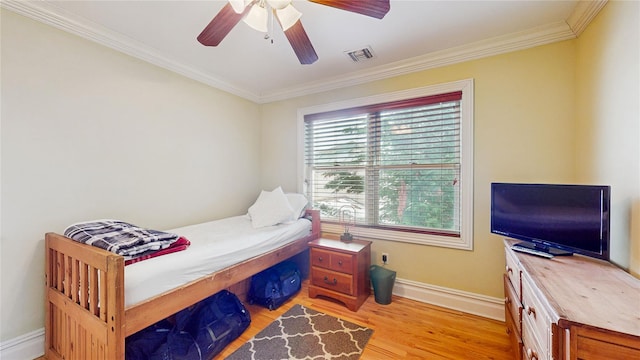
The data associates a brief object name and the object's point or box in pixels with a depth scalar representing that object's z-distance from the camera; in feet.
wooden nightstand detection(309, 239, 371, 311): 7.68
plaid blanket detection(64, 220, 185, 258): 4.80
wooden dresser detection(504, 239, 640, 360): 2.66
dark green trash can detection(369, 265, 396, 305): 7.95
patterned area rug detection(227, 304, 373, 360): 5.74
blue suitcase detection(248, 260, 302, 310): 7.77
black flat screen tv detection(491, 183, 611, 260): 4.44
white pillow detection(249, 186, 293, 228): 8.80
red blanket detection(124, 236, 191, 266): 4.98
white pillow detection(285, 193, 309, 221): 9.87
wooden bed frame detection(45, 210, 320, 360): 4.09
